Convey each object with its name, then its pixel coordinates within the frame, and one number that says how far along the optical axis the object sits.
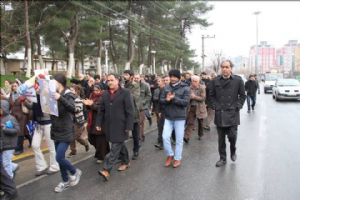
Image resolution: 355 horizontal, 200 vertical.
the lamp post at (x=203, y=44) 53.28
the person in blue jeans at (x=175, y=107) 6.26
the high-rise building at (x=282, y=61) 84.20
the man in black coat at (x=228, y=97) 6.14
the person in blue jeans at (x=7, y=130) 4.25
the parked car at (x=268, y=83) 32.42
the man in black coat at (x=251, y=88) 16.20
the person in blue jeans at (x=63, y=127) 5.11
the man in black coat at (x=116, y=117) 5.62
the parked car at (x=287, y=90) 21.53
